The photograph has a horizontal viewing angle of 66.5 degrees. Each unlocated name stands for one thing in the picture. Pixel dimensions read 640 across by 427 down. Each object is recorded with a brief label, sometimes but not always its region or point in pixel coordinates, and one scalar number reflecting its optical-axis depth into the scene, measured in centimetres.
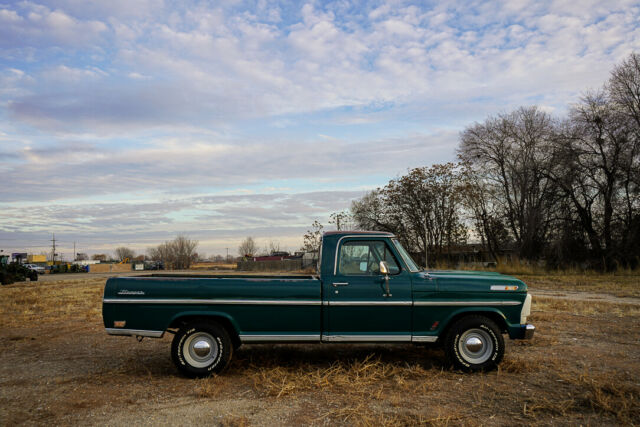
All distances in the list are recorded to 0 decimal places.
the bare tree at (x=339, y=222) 4163
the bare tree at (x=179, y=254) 10819
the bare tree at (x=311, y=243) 4206
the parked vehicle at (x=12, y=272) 3195
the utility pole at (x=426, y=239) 3884
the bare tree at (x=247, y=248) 12421
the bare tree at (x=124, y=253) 16242
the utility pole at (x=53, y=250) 12277
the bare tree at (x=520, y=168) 3531
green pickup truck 635
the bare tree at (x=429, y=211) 3916
